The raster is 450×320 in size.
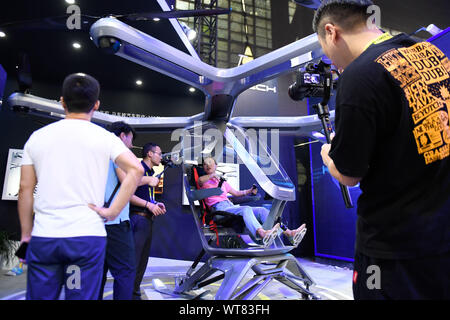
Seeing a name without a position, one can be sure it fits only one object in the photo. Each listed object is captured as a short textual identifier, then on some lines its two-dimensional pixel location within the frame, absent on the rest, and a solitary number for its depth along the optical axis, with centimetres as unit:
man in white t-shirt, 129
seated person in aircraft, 305
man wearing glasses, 286
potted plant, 459
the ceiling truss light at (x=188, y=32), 521
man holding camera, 89
